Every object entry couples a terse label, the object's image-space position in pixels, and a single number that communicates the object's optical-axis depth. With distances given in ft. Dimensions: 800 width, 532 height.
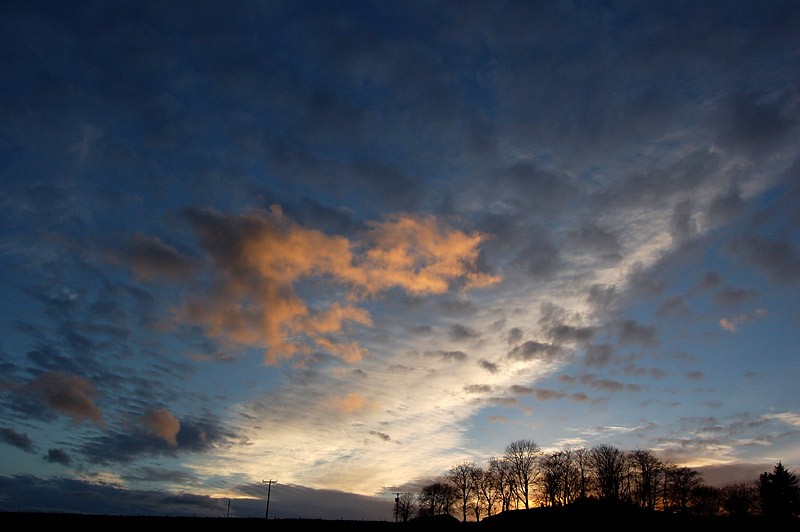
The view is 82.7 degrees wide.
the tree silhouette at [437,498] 423.23
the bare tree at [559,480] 332.80
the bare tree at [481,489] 380.78
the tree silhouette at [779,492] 303.27
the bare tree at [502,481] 359.87
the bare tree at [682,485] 312.29
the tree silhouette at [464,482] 405.25
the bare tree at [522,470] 349.00
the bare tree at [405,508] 458.91
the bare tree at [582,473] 326.26
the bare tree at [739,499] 312.93
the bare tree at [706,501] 312.09
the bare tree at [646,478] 312.71
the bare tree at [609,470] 317.83
